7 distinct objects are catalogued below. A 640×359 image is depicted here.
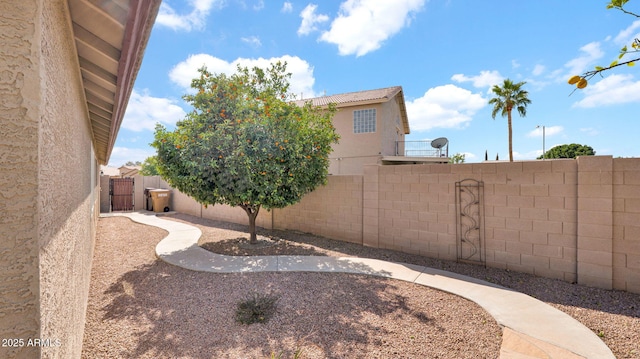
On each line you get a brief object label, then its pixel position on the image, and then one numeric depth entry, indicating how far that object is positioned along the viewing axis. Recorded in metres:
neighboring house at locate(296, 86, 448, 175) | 16.67
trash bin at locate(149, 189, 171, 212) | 16.28
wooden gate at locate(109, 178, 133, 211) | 17.14
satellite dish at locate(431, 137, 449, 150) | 16.73
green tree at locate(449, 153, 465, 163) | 44.63
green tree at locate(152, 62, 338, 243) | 6.66
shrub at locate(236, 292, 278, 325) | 4.00
